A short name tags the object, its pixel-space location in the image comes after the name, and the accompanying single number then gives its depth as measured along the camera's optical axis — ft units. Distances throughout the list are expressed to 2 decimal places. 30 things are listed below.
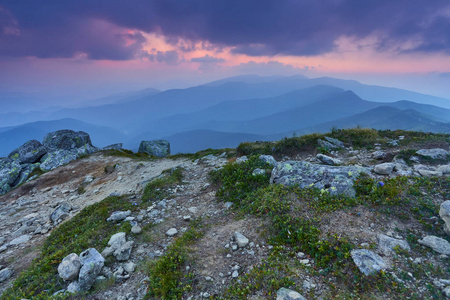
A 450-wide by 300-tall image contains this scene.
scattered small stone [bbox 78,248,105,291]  17.92
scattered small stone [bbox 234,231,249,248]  19.99
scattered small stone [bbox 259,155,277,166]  35.20
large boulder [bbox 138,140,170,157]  105.60
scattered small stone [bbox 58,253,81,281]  18.66
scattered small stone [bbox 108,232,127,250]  21.98
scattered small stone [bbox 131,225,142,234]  24.38
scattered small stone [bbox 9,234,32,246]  29.81
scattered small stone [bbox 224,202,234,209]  28.65
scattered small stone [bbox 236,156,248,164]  37.95
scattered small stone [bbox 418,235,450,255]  15.95
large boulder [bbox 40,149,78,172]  84.12
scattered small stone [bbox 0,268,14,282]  22.26
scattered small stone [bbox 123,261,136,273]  19.34
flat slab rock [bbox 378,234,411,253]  16.71
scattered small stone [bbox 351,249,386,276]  14.93
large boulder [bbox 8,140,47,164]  93.30
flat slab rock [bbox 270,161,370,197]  24.99
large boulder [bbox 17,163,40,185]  81.71
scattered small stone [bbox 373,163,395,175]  27.35
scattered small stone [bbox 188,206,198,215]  29.05
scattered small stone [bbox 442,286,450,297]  12.85
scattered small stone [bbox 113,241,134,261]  20.79
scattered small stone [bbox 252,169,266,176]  32.24
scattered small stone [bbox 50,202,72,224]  36.24
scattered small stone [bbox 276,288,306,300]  13.58
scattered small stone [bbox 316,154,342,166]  35.60
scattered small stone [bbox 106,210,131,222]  27.73
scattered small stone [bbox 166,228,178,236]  24.02
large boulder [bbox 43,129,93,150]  101.60
